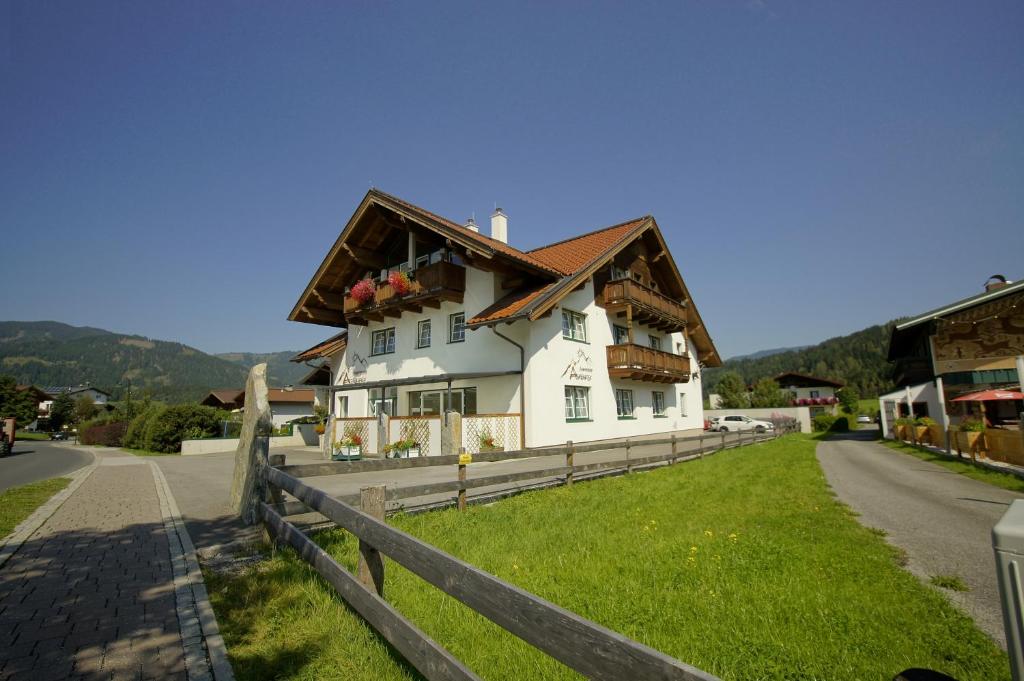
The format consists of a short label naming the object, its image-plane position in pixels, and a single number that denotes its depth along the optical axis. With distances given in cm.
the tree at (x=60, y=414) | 6638
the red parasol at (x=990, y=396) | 1823
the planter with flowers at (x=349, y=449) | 1900
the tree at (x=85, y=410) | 6284
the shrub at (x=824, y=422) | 3929
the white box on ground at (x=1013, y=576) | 119
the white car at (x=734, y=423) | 3759
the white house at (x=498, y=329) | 1719
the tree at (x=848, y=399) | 4498
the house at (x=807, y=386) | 6538
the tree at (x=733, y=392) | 5234
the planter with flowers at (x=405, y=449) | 1702
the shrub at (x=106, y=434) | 3694
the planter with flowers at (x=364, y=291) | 2161
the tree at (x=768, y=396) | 5012
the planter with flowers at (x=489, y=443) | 1636
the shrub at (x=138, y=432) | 2974
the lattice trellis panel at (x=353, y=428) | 2034
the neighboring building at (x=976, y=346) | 2134
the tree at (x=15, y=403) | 5575
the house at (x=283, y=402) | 5538
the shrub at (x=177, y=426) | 2695
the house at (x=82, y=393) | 9062
